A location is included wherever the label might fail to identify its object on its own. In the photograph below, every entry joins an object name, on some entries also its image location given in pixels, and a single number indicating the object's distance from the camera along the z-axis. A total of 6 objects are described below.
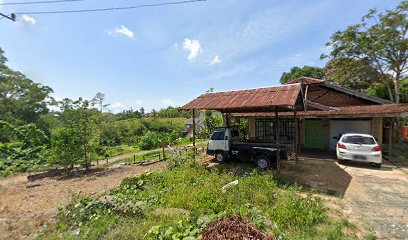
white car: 8.05
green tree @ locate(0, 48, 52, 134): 16.11
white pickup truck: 8.15
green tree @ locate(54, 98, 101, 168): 11.19
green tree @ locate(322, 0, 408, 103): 13.43
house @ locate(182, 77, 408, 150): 7.92
